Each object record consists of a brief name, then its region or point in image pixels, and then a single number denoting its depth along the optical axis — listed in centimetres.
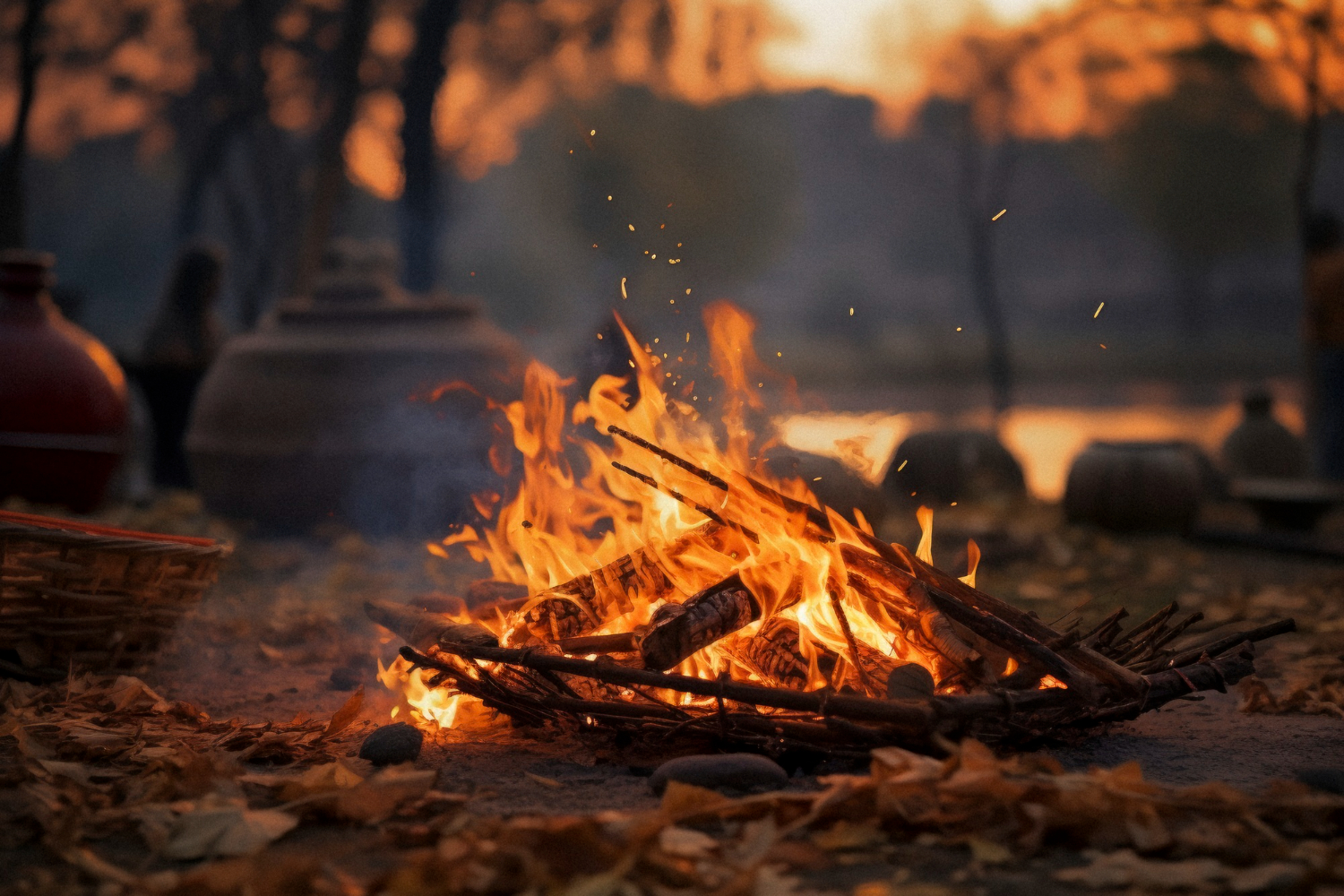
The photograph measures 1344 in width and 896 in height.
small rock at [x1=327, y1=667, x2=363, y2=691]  427
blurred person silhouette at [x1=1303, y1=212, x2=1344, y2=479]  1033
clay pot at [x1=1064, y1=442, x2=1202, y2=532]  824
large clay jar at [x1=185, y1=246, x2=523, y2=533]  765
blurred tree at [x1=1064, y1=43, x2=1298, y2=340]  4119
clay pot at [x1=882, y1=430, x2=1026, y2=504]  986
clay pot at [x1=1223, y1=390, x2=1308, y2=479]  1090
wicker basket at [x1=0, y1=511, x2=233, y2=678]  395
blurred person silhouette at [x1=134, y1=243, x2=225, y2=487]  989
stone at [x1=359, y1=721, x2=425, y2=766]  324
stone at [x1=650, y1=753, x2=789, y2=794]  300
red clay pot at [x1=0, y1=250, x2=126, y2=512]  746
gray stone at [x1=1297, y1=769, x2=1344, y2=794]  294
